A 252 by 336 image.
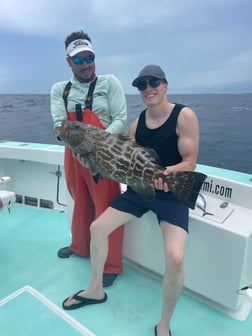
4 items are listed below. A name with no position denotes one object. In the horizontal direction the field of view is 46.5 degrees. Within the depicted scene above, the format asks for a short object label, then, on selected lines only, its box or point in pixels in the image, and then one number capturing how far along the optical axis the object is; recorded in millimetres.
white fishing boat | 2133
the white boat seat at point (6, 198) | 2934
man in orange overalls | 2414
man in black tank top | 1936
